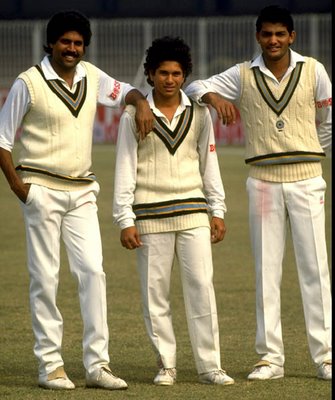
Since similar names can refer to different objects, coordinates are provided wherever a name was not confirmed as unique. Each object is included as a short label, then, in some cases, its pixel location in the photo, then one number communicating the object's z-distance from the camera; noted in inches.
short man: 598.9
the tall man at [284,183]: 617.0
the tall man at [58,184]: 593.6
